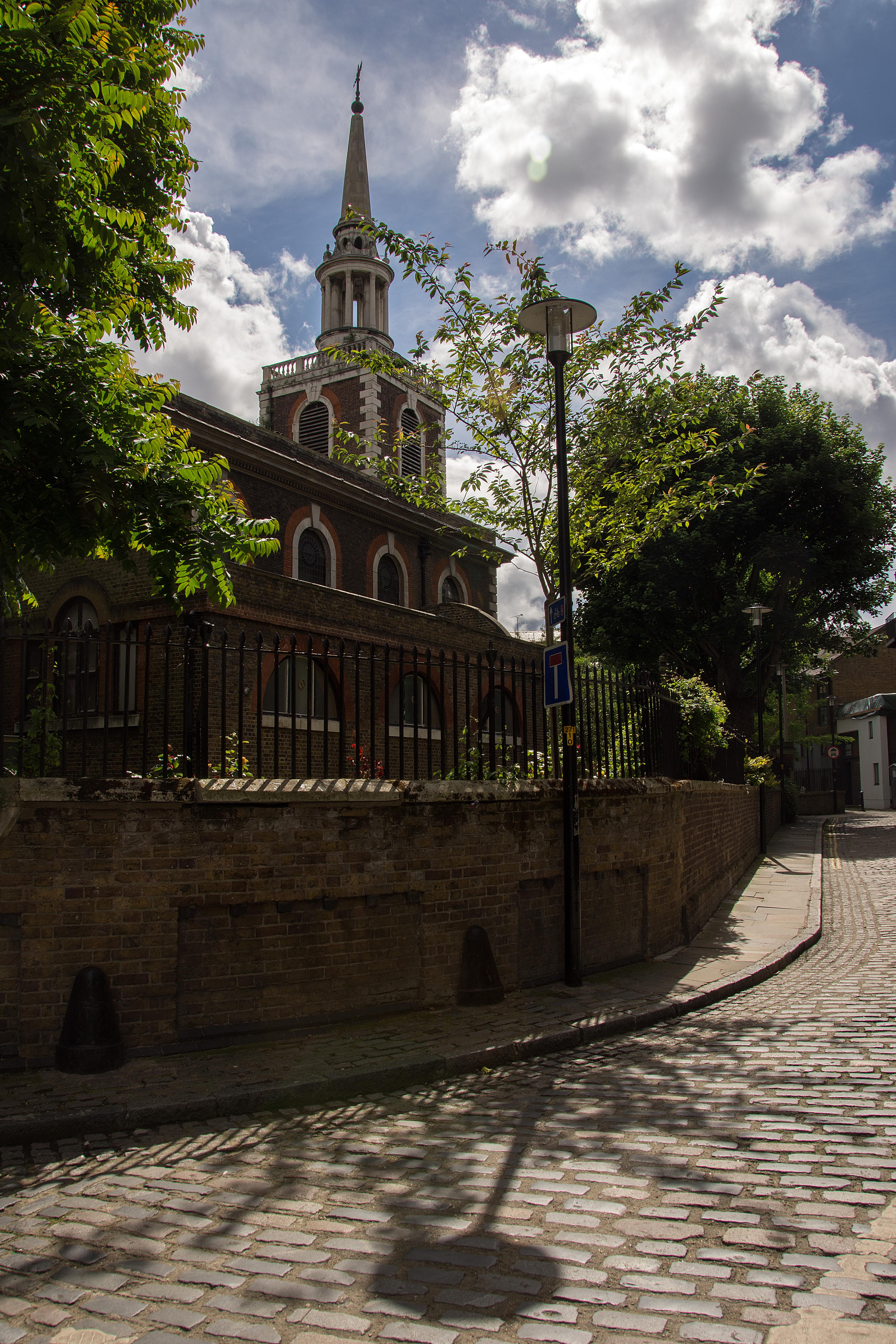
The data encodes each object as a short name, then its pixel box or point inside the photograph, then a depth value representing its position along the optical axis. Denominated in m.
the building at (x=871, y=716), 51.16
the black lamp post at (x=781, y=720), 33.56
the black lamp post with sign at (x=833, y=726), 51.41
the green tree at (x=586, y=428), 11.76
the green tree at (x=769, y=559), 29.06
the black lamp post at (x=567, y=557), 8.07
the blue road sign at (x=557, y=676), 8.09
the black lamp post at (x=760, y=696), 21.92
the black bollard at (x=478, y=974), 7.23
